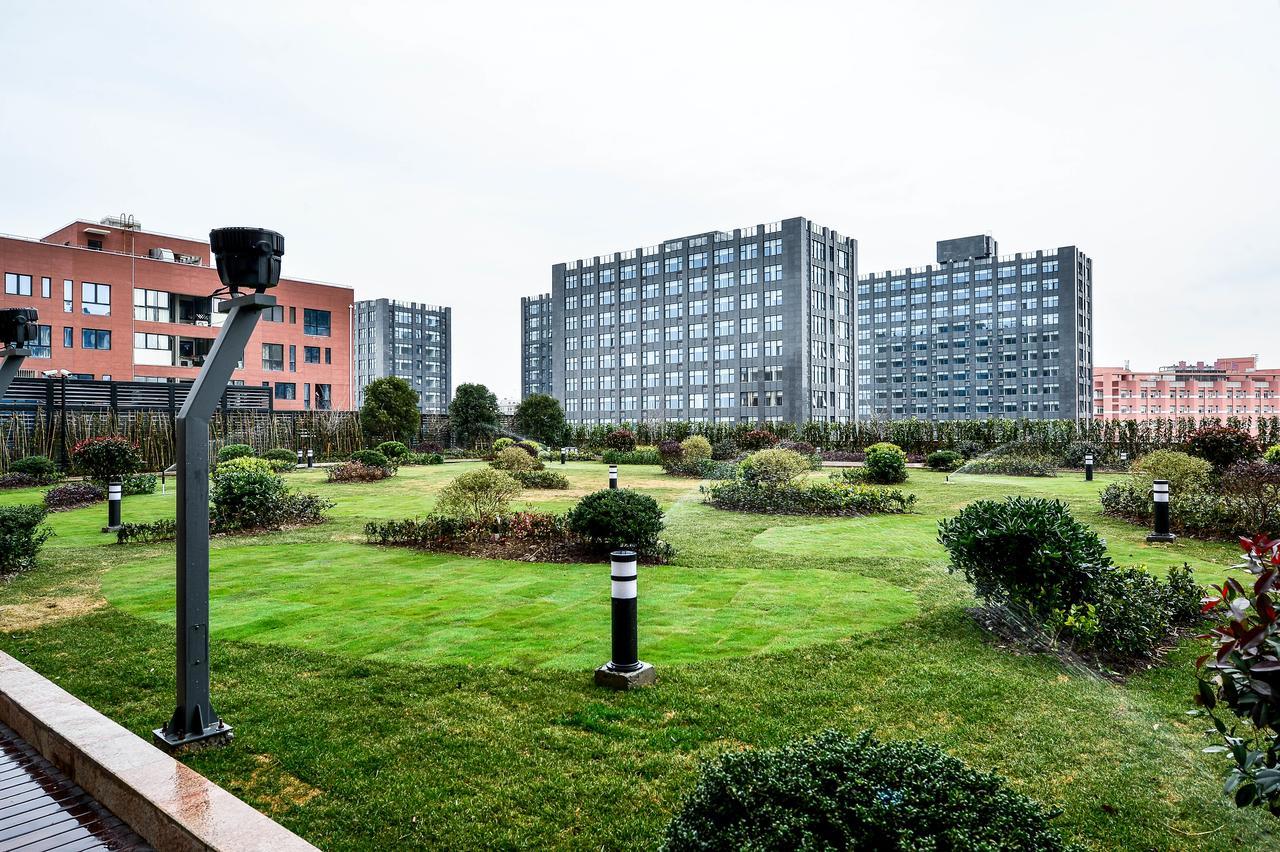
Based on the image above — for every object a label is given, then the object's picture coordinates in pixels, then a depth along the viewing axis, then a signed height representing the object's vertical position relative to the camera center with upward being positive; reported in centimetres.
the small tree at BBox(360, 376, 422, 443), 3794 +78
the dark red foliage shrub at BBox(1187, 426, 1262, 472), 1858 -77
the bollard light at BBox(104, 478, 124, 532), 1334 -145
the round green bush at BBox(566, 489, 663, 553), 1020 -140
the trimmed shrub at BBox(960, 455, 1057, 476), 2682 -181
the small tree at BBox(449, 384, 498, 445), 4522 +75
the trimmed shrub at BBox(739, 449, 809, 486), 1725 -112
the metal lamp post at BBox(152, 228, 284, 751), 421 -24
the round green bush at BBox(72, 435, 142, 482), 1941 -79
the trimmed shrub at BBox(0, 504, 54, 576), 951 -147
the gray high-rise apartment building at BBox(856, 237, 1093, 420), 11219 +1435
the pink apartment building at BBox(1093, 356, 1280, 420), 14050 +478
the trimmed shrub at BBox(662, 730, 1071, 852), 205 -117
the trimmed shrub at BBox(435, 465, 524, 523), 1211 -120
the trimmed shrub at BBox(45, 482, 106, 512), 1752 -173
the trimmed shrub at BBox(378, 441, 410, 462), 3373 -114
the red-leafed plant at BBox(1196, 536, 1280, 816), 157 -59
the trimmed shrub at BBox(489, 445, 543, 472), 2413 -126
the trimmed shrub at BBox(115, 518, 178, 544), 1227 -183
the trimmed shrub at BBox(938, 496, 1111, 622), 608 -117
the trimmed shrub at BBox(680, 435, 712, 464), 2853 -106
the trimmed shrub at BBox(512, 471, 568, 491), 2259 -180
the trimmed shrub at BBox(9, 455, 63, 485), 2306 -126
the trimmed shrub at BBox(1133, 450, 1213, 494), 1451 -113
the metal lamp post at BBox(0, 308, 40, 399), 767 +100
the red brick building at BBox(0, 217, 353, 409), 4269 +750
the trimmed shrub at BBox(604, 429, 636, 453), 3694 -90
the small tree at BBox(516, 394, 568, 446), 4778 +21
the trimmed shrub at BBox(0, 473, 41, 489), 2177 -160
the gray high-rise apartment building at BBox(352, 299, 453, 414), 14775 +1680
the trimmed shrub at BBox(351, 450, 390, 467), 2822 -131
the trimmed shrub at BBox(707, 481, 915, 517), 1598 -178
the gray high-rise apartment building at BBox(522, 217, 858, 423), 9106 +1317
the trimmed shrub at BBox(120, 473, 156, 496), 2014 -163
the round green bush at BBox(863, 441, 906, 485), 2186 -138
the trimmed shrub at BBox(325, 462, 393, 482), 2481 -166
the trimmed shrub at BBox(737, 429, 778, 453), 3128 -84
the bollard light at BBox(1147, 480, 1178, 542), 1162 -144
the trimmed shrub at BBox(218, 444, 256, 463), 2633 -91
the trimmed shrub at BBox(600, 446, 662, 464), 3469 -167
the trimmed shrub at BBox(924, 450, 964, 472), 2861 -164
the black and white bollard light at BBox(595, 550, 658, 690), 523 -149
